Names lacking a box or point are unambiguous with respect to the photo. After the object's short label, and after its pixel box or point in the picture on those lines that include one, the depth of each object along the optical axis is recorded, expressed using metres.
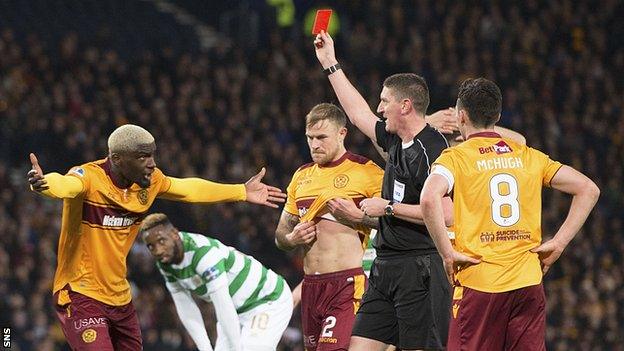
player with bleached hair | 15.93
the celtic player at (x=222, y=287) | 18.62
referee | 15.04
